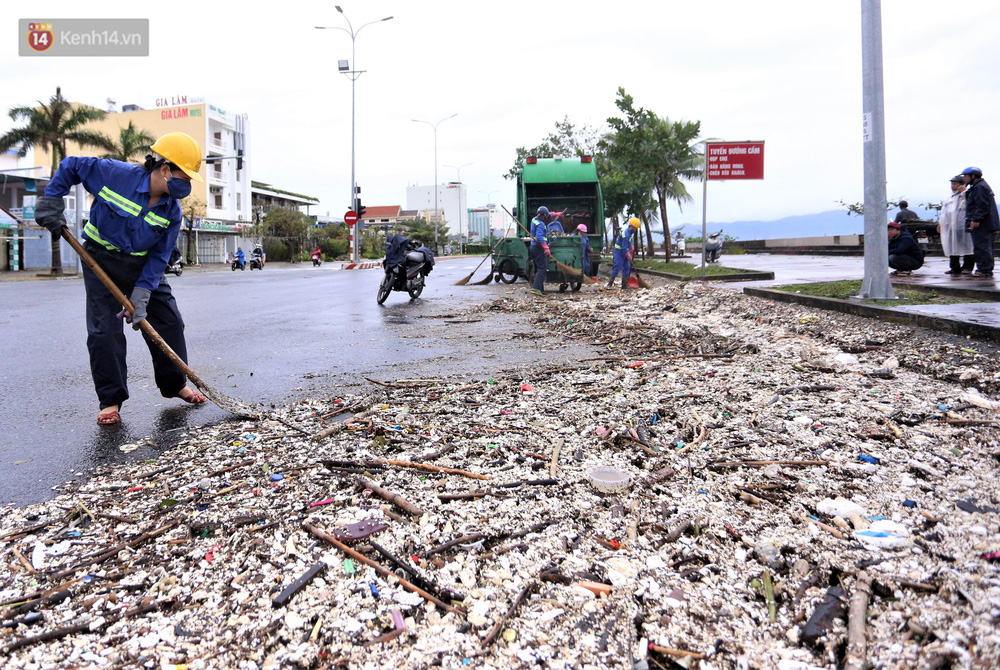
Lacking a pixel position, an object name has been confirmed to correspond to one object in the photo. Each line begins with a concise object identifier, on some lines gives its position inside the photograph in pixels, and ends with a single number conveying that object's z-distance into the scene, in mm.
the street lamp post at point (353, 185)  35156
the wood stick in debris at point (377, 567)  2074
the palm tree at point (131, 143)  36719
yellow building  56156
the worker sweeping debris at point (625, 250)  14438
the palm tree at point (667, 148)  20594
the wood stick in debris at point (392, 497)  2668
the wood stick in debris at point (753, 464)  3064
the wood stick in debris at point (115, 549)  2283
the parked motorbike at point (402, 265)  12297
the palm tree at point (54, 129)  28438
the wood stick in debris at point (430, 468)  3028
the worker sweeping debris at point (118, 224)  4129
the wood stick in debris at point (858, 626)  1780
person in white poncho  10922
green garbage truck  17500
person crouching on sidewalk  11133
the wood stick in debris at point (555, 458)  3088
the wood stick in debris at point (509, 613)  1916
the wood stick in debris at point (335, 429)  3621
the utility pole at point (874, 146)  7895
